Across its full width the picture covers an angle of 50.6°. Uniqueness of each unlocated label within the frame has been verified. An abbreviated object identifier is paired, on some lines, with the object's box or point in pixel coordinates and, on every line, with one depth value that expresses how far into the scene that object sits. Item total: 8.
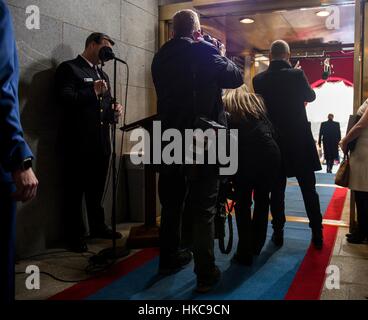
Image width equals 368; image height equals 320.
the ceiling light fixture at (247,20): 6.16
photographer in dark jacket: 2.13
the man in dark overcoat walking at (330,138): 8.16
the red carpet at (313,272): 2.13
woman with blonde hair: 2.46
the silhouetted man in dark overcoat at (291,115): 2.81
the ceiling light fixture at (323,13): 5.88
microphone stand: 2.59
